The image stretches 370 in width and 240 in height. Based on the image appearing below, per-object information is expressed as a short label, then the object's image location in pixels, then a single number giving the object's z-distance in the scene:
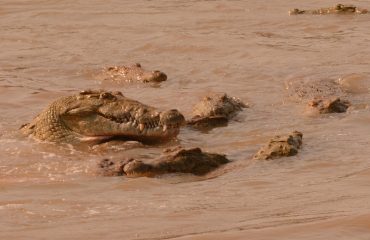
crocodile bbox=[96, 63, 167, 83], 23.80
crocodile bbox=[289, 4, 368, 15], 32.09
